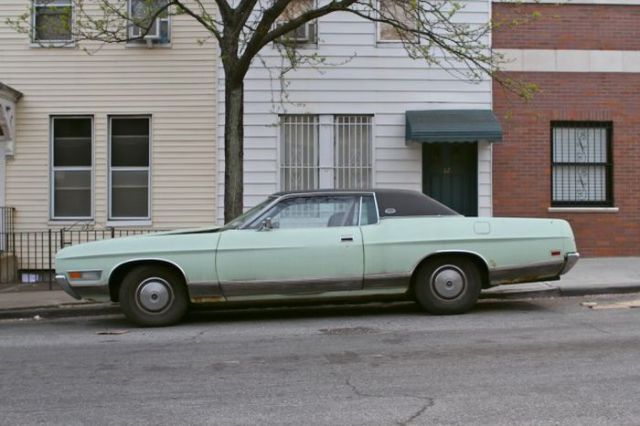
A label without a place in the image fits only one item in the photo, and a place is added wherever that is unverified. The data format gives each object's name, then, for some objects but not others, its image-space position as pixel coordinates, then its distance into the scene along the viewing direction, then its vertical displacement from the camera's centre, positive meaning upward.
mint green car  8.12 -0.54
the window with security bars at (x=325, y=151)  13.20 +1.12
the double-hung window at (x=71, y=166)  13.38 +0.84
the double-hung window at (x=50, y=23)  13.09 +3.50
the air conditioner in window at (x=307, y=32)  13.24 +3.34
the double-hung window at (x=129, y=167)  13.34 +0.82
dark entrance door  13.37 +0.69
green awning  12.27 +1.47
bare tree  10.09 +2.82
